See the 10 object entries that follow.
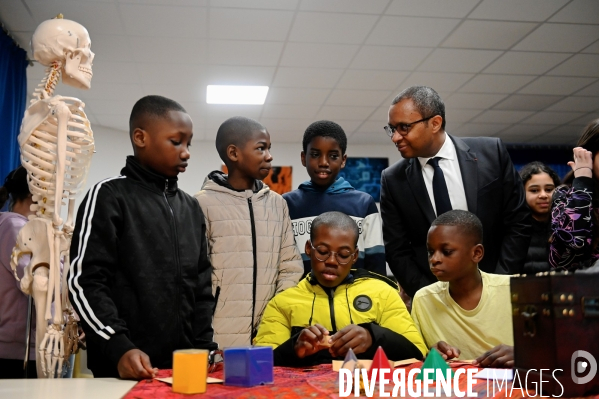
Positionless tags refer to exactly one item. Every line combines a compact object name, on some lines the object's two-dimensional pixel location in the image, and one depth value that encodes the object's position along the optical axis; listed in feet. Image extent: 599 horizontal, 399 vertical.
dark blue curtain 14.56
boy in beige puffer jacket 6.75
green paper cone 3.72
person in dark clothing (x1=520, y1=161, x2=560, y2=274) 9.39
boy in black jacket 4.89
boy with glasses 4.82
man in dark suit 7.31
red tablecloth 3.40
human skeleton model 5.70
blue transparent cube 3.69
